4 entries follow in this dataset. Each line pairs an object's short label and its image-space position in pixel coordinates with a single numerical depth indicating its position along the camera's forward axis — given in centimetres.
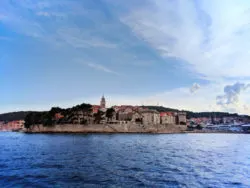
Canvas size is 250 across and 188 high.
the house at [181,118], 10947
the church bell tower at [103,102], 10697
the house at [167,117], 10331
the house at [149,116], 8991
